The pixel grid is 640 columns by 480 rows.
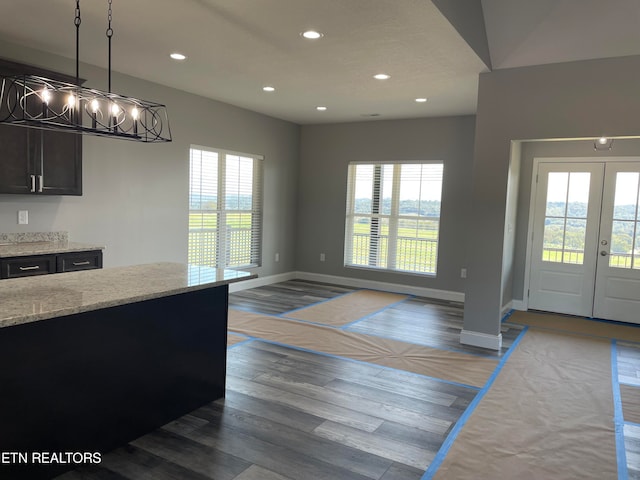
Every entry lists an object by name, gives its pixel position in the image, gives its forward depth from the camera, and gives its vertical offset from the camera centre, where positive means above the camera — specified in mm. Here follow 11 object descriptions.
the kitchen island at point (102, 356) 2072 -821
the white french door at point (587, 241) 5578 -200
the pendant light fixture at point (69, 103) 2199 +555
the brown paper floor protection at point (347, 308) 5492 -1233
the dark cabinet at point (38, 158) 3719 +350
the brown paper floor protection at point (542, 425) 2498 -1310
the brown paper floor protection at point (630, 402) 3162 -1290
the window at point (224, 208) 6102 -5
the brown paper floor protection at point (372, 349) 3910 -1276
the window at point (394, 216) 6992 -2
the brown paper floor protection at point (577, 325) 5180 -1200
